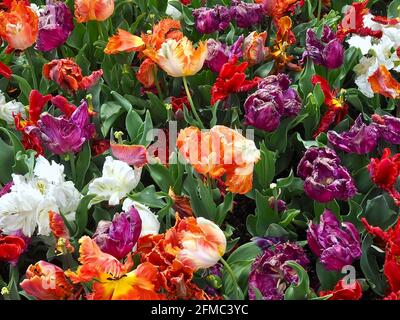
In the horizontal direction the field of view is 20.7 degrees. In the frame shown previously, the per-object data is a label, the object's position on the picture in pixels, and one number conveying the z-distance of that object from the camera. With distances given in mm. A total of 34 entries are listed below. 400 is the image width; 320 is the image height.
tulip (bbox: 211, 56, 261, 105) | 1548
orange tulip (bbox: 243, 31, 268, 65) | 1659
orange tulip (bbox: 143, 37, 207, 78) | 1512
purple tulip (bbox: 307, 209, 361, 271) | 1278
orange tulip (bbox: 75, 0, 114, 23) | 1675
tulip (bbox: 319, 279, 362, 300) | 1257
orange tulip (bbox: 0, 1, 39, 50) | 1595
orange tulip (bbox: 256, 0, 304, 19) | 1738
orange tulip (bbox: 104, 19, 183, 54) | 1642
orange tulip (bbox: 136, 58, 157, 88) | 1638
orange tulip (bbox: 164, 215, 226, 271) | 1238
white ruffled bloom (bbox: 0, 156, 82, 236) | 1331
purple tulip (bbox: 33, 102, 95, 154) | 1424
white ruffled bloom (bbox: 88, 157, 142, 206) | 1390
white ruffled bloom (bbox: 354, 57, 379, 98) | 1610
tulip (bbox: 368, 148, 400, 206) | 1351
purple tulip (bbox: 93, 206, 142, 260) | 1246
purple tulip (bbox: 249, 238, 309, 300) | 1279
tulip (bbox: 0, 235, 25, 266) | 1312
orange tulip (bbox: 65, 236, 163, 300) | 1217
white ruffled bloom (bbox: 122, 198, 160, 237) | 1341
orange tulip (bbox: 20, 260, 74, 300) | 1262
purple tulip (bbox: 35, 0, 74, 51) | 1649
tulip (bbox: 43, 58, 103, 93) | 1591
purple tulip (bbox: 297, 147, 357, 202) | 1334
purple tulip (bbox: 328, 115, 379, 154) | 1438
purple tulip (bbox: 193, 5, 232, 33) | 1702
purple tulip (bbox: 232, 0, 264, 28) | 1708
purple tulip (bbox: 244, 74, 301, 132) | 1463
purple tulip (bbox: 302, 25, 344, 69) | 1606
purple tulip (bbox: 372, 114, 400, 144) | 1453
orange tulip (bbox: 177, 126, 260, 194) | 1323
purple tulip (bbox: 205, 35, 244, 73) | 1609
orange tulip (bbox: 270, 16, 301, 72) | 1706
